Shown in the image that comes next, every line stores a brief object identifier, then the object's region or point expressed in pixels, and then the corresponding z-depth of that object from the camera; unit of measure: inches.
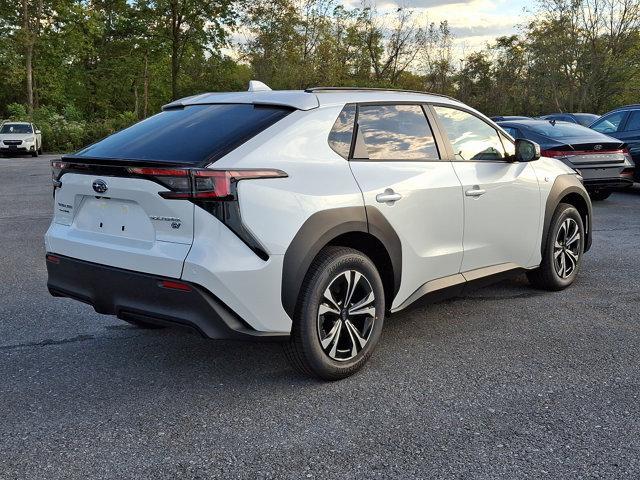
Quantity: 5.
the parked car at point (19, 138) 1037.2
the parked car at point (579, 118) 813.7
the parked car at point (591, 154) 401.1
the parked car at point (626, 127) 466.6
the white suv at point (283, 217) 123.6
